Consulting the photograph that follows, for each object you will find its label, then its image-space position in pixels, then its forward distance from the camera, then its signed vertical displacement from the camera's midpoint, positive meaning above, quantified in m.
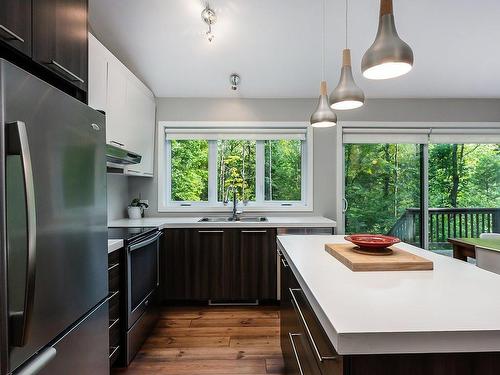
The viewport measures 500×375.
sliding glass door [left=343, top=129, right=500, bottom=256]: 3.57 -0.03
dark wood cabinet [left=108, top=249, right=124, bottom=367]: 1.80 -0.75
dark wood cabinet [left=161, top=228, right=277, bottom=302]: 2.92 -0.78
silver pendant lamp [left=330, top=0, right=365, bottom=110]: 1.51 +0.51
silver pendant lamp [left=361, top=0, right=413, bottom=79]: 1.09 +0.53
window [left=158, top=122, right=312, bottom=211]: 3.55 +0.20
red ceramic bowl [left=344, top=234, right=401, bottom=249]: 1.41 -0.27
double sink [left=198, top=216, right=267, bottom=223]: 3.25 -0.36
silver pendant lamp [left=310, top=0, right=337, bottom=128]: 1.81 +0.47
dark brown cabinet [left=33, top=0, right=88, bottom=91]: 1.20 +0.70
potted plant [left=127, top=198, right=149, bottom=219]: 3.16 -0.23
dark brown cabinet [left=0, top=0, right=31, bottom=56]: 1.01 +0.60
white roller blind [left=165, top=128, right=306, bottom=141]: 3.43 +0.65
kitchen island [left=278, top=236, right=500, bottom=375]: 0.69 -0.35
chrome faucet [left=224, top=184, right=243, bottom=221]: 3.32 -0.17
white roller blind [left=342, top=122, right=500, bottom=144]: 3.46 +0.68
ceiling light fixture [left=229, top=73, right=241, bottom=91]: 3.01 +1.13
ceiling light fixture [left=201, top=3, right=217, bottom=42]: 2.30 +1.40
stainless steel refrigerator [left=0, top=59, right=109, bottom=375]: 0.84 -0.16
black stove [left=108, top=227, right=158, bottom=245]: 2.01 -0.35
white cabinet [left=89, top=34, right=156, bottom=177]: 2.03 +0.71
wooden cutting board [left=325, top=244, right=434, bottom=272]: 1.22 -0.32
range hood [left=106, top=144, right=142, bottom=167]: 1.90 +0.22
